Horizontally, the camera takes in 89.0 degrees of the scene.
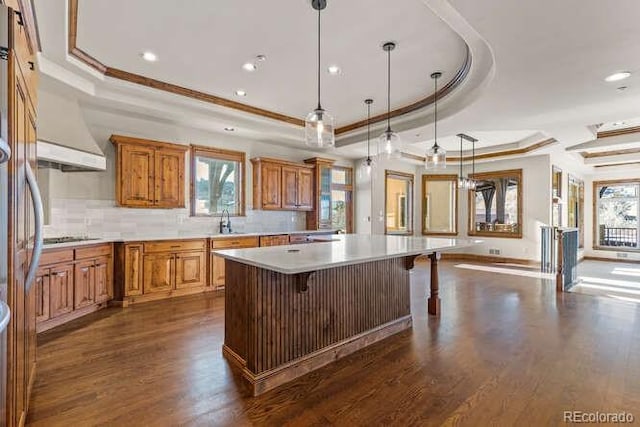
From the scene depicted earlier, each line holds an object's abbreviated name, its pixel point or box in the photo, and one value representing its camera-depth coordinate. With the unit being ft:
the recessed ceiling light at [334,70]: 12.12
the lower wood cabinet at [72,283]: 10.73
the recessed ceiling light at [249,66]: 11.91
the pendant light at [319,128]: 9.11
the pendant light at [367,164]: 15.01
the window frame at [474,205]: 26.14
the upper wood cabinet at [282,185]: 19.58
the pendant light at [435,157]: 13.02
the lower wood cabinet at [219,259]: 16.44
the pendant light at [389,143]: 11.44
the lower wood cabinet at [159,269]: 13.87
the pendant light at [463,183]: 21.90
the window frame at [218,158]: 17.66
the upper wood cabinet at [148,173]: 14.64
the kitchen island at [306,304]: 7.41
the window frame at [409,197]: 28.02
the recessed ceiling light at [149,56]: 11.16
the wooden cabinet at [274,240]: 18.11
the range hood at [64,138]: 10.94
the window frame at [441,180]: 29.96
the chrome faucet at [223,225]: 18.38
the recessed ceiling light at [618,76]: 10.31
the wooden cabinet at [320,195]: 22.06
